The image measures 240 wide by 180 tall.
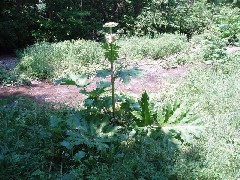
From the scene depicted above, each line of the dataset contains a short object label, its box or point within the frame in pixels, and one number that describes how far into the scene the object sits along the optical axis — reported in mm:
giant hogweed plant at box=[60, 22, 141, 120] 3214
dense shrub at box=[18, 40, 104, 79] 5994
